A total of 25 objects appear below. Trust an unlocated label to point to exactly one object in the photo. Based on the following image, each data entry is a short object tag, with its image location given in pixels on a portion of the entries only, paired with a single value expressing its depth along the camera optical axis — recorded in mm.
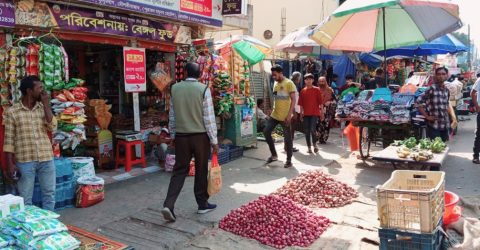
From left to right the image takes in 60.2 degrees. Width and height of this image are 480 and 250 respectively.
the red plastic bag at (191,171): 7473
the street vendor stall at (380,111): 7672
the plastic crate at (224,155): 8555
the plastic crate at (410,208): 3707
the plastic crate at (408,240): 3709
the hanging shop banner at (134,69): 7684
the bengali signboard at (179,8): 7102
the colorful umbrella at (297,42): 13302
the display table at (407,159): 6090
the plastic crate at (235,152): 8974
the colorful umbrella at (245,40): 9926
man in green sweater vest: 5094
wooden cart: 7918
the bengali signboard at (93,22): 6090
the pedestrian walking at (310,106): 9469
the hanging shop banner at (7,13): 5582
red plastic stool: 7652
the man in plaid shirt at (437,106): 7398
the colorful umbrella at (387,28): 8352
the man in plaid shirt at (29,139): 4691
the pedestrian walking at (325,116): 11055
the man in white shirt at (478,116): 8164
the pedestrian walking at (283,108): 8109
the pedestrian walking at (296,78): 9366
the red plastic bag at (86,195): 5801
